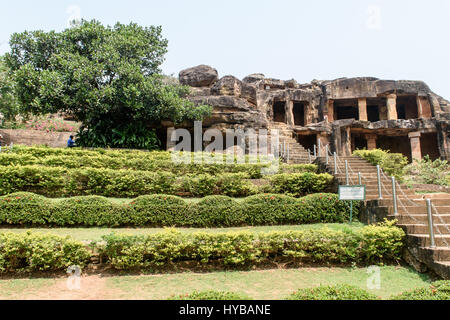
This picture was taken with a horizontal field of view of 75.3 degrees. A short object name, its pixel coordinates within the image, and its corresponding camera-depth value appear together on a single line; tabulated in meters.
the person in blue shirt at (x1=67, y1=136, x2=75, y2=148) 17.68
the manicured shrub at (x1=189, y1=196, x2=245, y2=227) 8.98
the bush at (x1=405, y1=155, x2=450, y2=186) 16.23
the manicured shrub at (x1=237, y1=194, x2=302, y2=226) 9.20
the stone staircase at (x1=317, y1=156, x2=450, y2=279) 5.91
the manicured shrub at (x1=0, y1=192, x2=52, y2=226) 8.36
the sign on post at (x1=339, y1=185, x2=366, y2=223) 8.59
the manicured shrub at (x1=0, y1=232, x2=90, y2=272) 6.00
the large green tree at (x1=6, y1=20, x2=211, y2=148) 16.53
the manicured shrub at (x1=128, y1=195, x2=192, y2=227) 8.75
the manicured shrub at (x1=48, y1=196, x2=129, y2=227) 8.56
